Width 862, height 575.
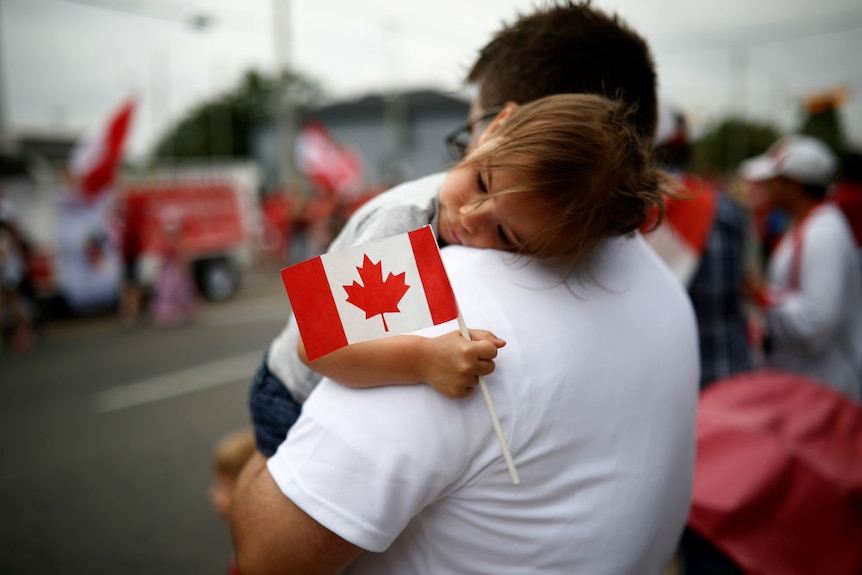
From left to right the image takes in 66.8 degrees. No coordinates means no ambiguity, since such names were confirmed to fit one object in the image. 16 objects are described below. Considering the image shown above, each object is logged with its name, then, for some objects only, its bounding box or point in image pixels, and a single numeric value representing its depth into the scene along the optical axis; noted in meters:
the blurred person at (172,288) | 10.04
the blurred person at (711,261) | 2.42
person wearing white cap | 2.66
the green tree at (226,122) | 55.56
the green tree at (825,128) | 35.91
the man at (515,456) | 0.87
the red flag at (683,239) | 2.41
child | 0.89
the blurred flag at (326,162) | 13.93
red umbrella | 1.58
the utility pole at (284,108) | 16.70
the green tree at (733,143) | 49.94
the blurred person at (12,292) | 8.25
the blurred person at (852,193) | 3.90
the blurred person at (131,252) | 9.99
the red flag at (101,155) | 9.16
